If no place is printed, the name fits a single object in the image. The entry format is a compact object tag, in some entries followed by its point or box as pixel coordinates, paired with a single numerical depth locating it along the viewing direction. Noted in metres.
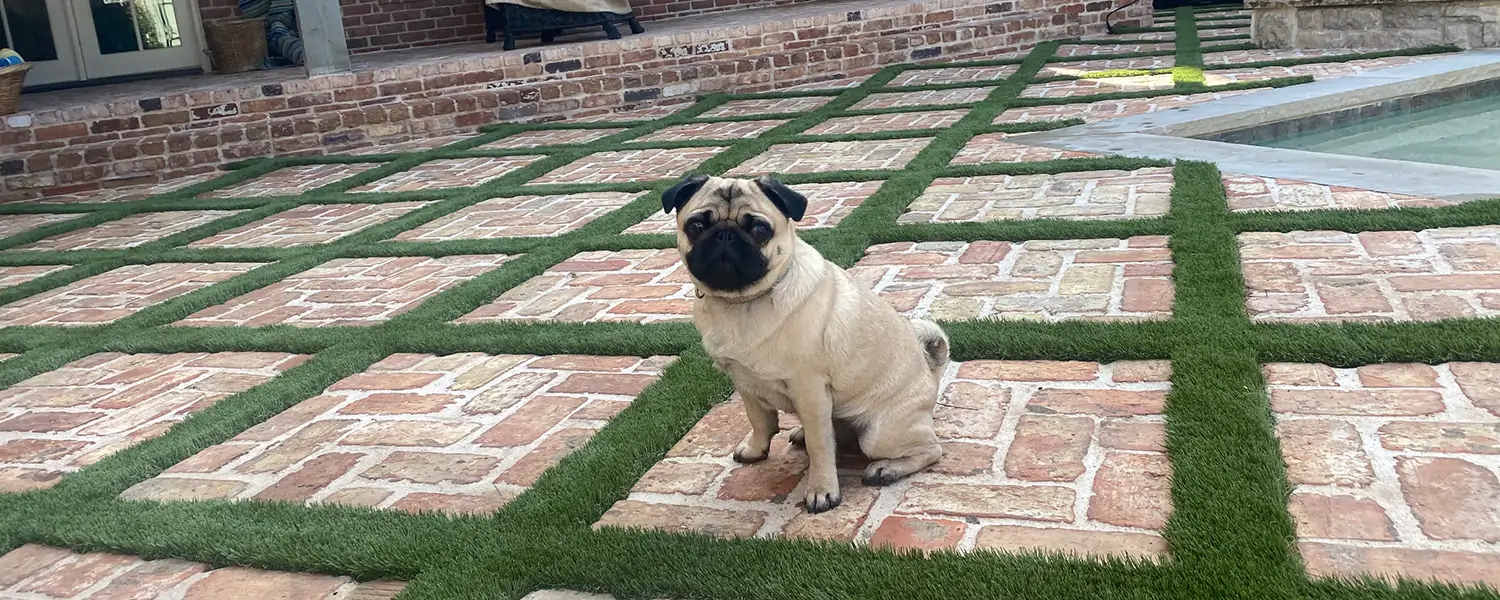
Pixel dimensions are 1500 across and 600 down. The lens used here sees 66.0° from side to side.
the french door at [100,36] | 10.55
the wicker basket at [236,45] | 10.66
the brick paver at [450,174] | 7.41
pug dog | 2.26
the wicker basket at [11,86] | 8.27
